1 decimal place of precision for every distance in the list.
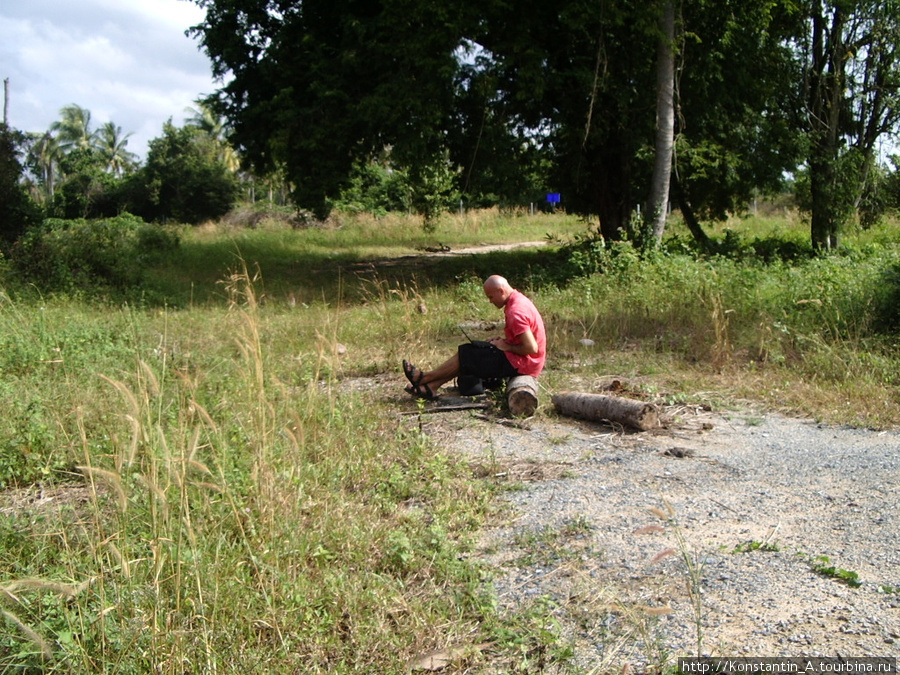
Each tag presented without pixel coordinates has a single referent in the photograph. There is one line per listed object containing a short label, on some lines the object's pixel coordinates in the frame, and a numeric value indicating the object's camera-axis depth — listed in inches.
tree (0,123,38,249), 621.9
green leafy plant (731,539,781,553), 158.9
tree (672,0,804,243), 593.9
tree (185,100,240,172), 2052.2
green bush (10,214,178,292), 531.8
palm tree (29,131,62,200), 2498.8
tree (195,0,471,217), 556.7
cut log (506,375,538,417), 264.5
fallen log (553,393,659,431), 250.5
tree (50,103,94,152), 2561.5
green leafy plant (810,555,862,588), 143.6
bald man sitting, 275.1
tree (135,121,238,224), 1541.6
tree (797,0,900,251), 665.0
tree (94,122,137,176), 2544.3
